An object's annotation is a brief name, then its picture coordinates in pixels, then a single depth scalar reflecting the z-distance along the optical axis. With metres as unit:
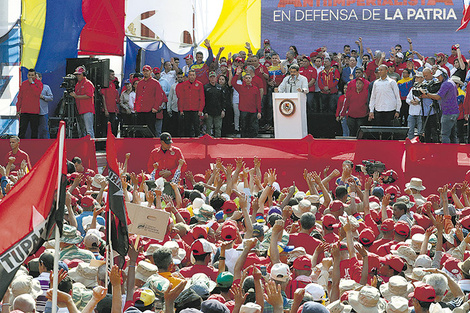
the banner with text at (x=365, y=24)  25.78
